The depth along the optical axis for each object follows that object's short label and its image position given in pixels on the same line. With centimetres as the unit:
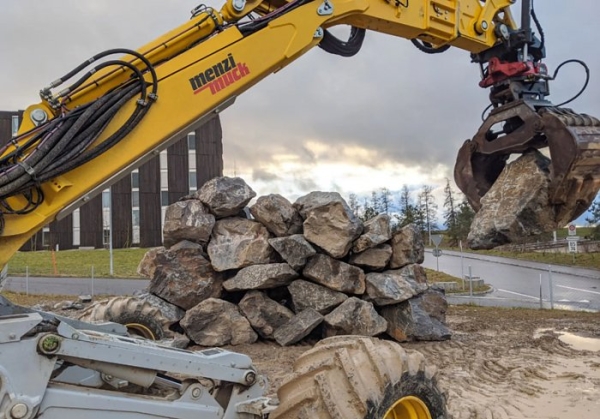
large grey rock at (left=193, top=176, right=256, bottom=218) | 869
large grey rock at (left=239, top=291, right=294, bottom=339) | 812
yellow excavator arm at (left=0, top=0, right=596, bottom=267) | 302
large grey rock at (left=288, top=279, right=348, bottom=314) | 818
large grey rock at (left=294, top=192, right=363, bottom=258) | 823
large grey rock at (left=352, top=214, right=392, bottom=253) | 841
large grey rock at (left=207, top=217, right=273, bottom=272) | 834
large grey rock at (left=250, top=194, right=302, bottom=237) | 853
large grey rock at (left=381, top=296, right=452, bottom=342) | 831
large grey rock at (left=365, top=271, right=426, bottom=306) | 827
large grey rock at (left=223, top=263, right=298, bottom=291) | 814
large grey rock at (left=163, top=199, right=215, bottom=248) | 852
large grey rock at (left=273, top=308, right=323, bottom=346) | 792
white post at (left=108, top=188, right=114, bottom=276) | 2264
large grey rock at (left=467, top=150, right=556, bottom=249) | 469
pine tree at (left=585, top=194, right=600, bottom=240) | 3462
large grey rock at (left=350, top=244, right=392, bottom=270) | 852
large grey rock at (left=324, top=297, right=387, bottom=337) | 797
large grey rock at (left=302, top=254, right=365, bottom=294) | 820
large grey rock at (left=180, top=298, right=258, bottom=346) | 794
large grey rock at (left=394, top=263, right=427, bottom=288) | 859
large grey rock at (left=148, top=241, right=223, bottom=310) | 823
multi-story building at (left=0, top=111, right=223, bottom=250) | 3647
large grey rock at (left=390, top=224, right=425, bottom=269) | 866
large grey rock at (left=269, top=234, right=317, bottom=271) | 821
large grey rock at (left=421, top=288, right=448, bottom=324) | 868
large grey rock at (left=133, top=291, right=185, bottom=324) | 799
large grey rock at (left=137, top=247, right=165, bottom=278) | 913
